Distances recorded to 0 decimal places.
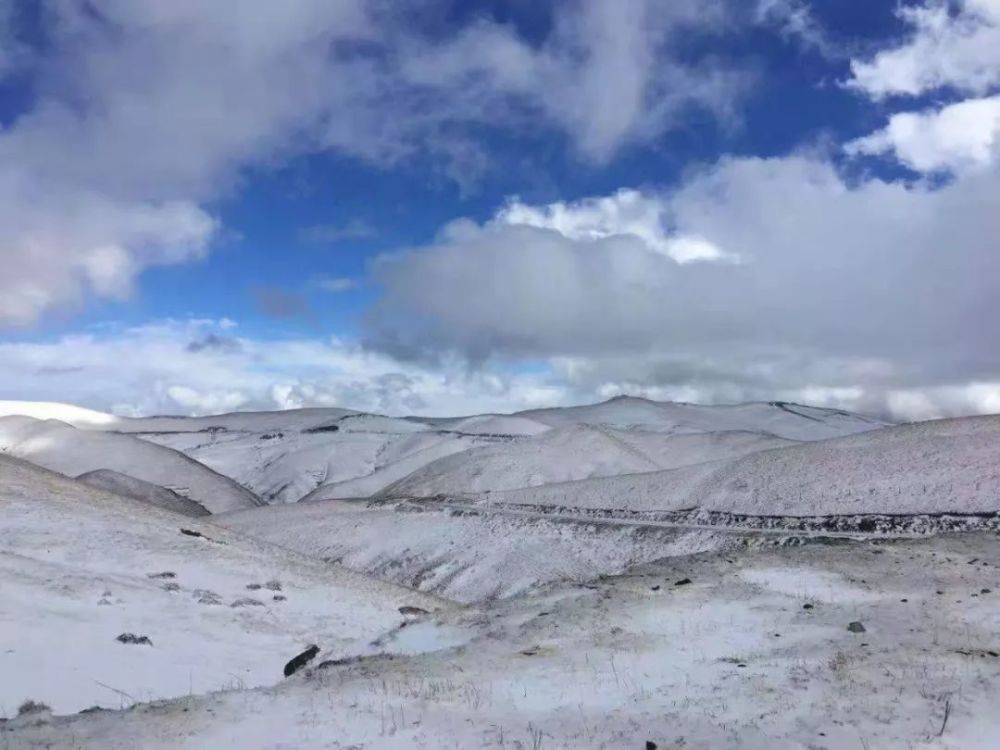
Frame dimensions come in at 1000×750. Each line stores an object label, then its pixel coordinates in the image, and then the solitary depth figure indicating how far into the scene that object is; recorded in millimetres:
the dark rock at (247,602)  29136
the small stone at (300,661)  19952
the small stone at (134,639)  21859
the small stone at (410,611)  32672
